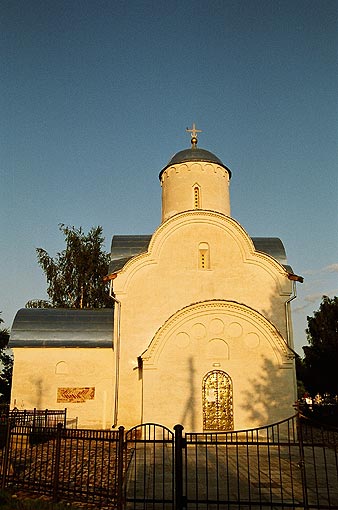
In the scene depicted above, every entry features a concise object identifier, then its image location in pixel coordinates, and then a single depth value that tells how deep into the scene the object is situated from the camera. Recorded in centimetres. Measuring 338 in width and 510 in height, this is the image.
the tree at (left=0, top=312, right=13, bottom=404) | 2522
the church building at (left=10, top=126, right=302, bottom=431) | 1291
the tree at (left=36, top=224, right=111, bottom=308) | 2684
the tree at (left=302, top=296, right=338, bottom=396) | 1991
